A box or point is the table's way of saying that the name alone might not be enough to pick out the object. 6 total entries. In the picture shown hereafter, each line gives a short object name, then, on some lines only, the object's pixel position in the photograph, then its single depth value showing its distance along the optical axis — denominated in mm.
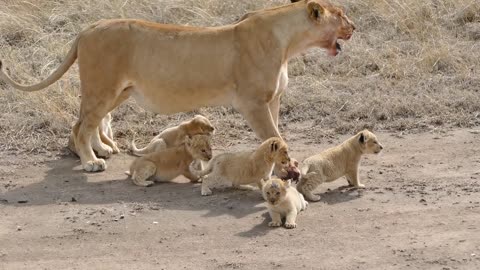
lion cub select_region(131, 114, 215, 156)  18359
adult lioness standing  17922
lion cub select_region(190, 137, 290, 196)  16562
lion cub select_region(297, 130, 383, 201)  16703
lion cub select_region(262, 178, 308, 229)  15267
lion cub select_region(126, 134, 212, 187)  17484
